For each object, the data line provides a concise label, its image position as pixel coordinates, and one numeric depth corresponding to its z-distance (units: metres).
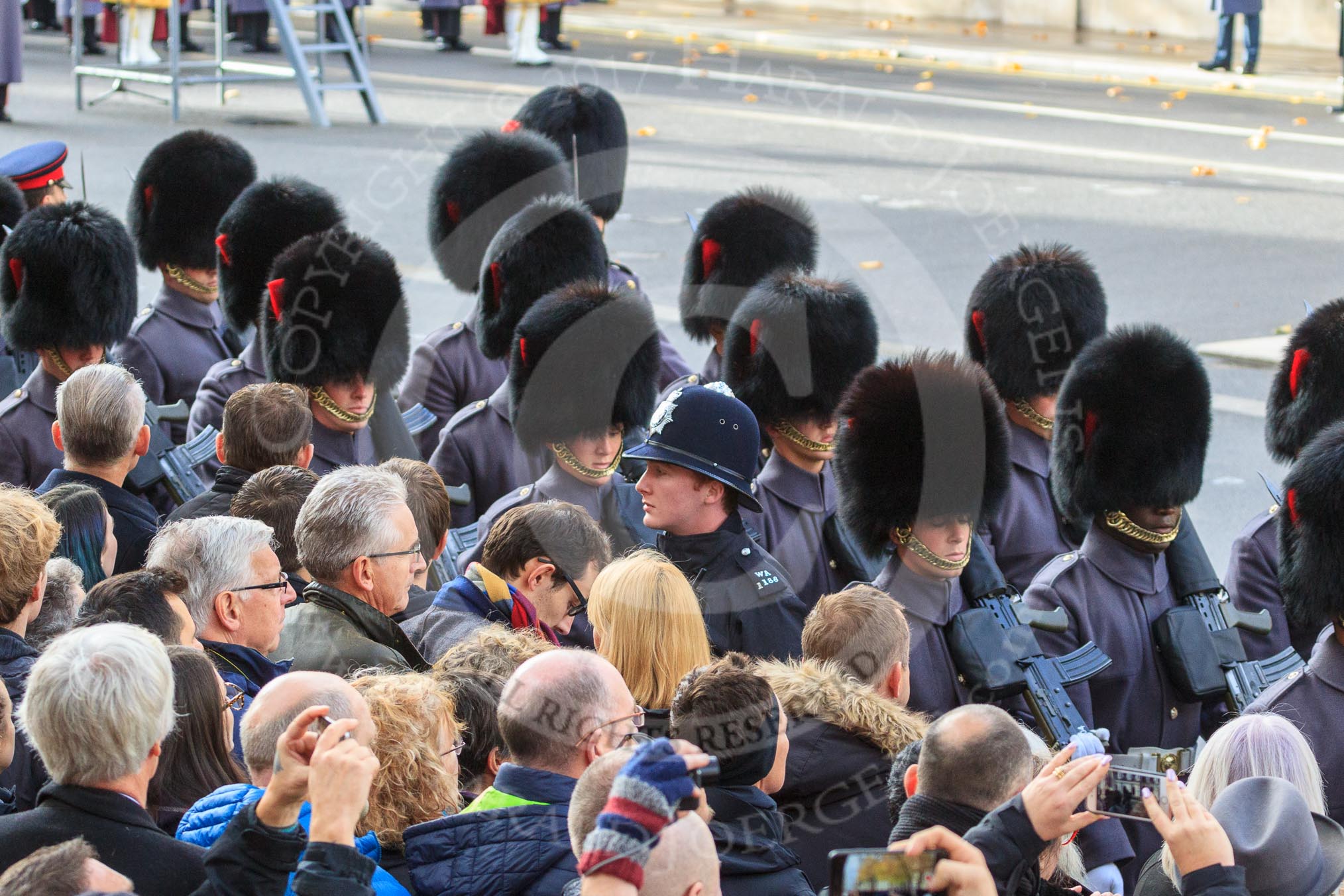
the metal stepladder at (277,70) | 25.19
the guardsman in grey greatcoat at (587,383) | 9.20
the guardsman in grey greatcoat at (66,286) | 10.70
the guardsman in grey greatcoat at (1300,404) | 8.83
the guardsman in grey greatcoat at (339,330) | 9.98
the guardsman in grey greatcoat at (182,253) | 11.50
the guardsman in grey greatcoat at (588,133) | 14.36
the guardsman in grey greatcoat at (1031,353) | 9.42
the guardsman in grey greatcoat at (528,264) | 11.21
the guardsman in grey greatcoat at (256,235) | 11.84
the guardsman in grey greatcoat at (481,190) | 13.09
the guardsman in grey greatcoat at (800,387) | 8.99
